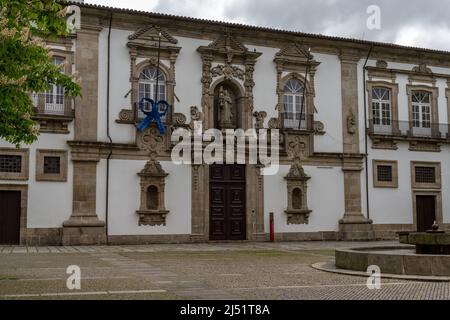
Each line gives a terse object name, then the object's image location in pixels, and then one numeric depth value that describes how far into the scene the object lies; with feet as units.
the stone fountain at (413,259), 36.24
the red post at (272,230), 78.95
